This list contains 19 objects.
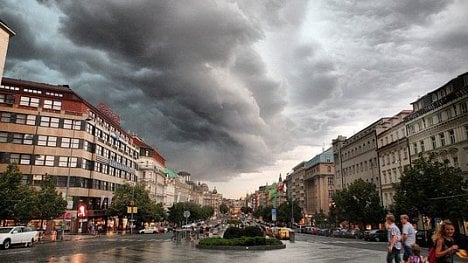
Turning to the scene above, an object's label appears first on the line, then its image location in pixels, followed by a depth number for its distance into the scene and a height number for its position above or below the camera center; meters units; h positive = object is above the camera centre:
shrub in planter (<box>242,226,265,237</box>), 33.28 -1.31
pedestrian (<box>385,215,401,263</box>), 13.26 -0.80
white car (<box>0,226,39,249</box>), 29.96 -1.58
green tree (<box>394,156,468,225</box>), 39.53 +2.79
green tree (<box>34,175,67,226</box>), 49.25 +1.89
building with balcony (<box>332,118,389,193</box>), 73.44 +13.23
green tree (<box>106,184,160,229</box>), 72.62 +2.80
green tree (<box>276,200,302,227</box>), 116.69 +1.54
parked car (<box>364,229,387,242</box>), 46.56 -2.24
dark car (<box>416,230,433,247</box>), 34.75 -1.91
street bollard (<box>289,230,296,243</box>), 40.74 -2.12
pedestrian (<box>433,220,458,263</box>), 8.45 -0.60
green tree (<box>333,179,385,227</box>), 61.28 +2.28
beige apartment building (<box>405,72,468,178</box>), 46.53 +12.56
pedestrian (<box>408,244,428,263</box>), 10.96 -1.12
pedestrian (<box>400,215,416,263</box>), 13.33 -0.65
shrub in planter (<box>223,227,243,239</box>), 33.47 -1.41
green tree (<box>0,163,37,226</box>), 39.25 +1.95
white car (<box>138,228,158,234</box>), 76.29 -2.83
